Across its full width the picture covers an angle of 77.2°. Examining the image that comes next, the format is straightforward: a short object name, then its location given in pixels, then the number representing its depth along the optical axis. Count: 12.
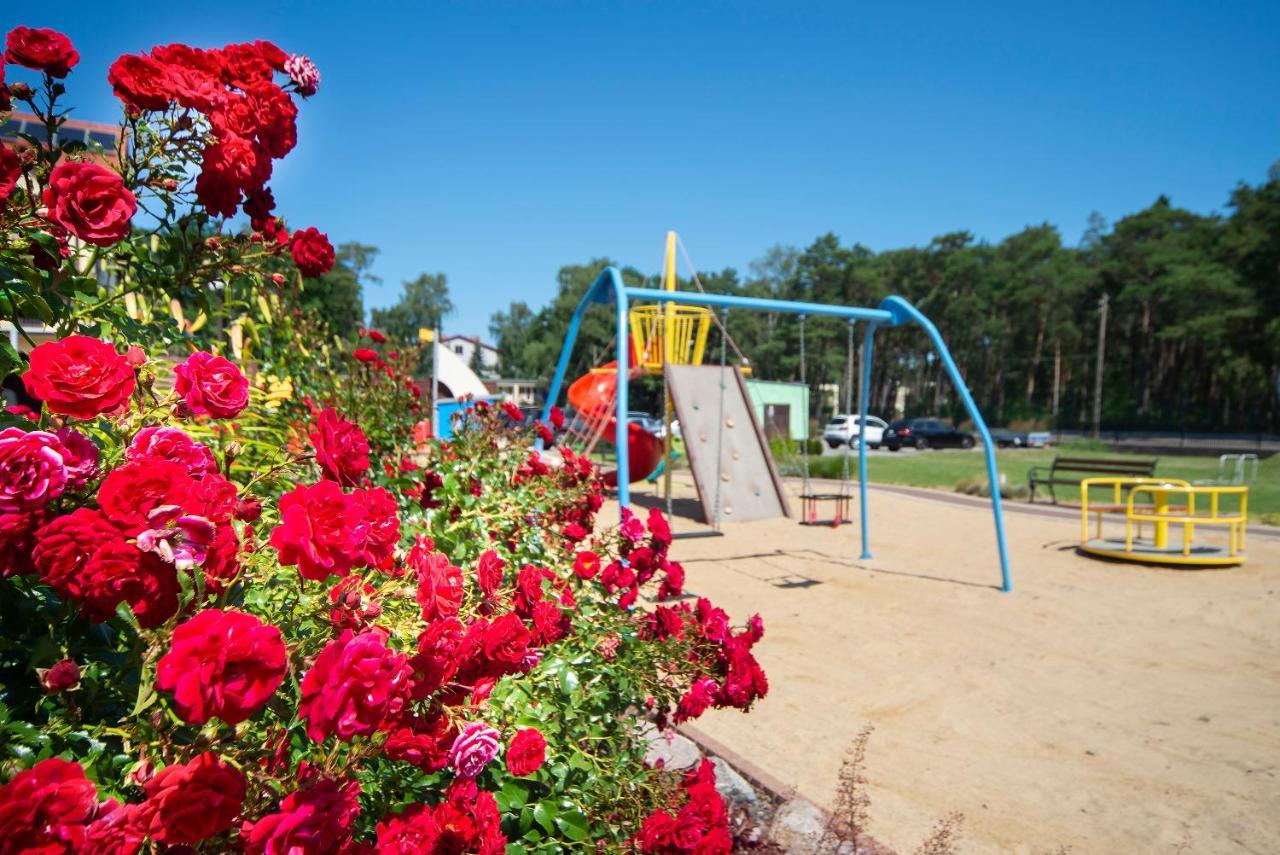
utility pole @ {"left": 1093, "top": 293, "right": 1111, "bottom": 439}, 40.67
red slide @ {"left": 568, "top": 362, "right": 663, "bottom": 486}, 15.37
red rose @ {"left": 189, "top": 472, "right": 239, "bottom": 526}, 1.01
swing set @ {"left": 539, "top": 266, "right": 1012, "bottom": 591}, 6.95
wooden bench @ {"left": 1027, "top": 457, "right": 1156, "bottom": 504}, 11.97
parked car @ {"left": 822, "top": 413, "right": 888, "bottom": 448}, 36.81
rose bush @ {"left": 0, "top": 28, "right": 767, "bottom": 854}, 0.90
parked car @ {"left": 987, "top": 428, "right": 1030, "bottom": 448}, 42.34
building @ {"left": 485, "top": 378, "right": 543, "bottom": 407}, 76.81
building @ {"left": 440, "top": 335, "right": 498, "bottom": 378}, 93.69
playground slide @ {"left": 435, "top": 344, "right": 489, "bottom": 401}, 24.52
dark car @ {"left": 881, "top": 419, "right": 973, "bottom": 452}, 37.75
